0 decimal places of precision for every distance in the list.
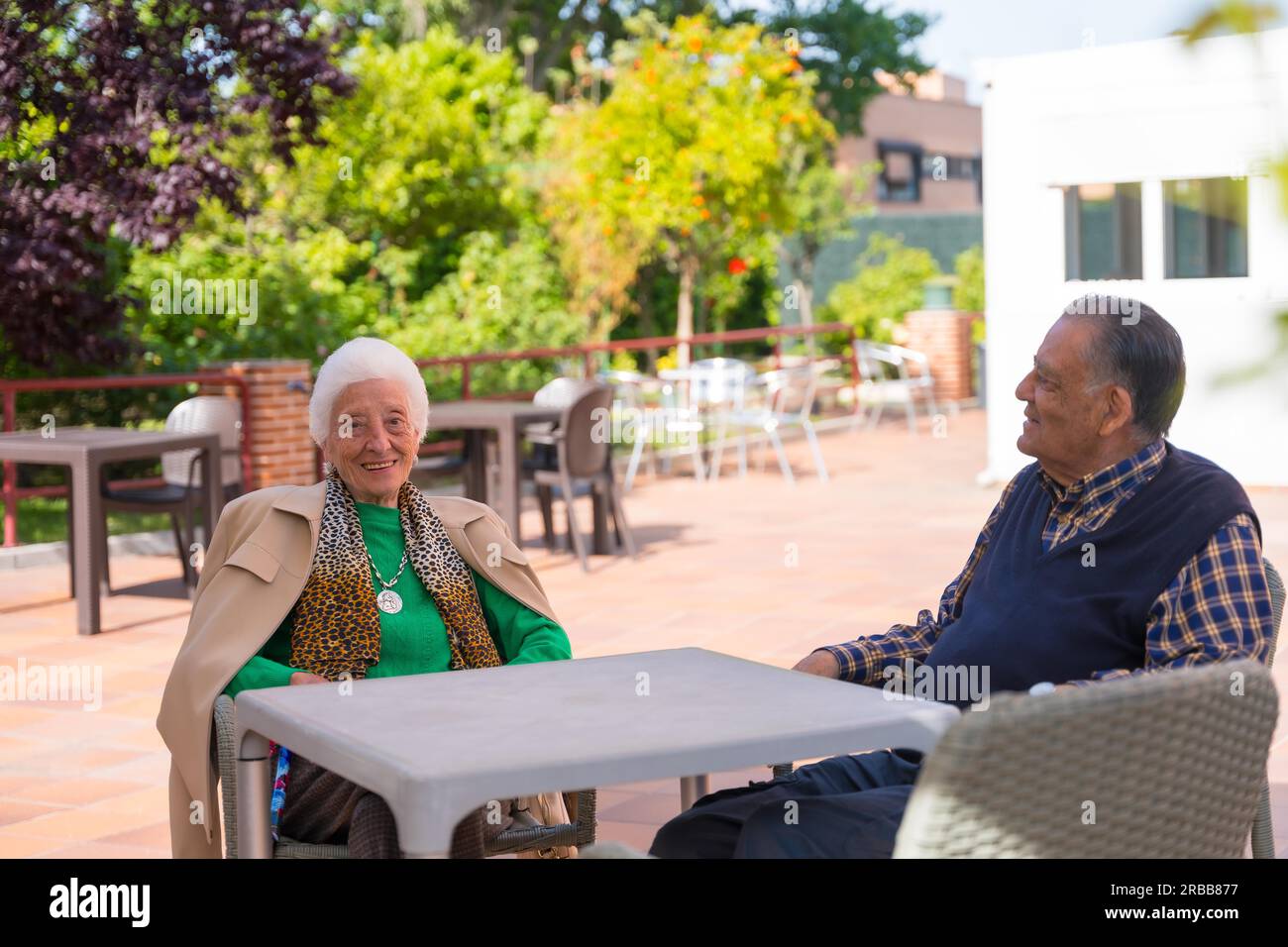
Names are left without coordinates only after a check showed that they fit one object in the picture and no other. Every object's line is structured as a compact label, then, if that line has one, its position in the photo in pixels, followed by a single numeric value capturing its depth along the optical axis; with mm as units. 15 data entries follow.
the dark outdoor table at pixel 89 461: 6766
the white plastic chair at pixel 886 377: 16344
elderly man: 2326
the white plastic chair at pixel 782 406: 11648
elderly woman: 2641
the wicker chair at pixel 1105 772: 1661
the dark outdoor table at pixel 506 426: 8406
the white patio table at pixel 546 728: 1877
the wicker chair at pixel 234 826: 2508
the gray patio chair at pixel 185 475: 7656
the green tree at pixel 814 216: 21656
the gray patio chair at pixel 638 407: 11992
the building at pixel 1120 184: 10750
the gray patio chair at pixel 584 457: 8375
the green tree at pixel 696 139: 14906
